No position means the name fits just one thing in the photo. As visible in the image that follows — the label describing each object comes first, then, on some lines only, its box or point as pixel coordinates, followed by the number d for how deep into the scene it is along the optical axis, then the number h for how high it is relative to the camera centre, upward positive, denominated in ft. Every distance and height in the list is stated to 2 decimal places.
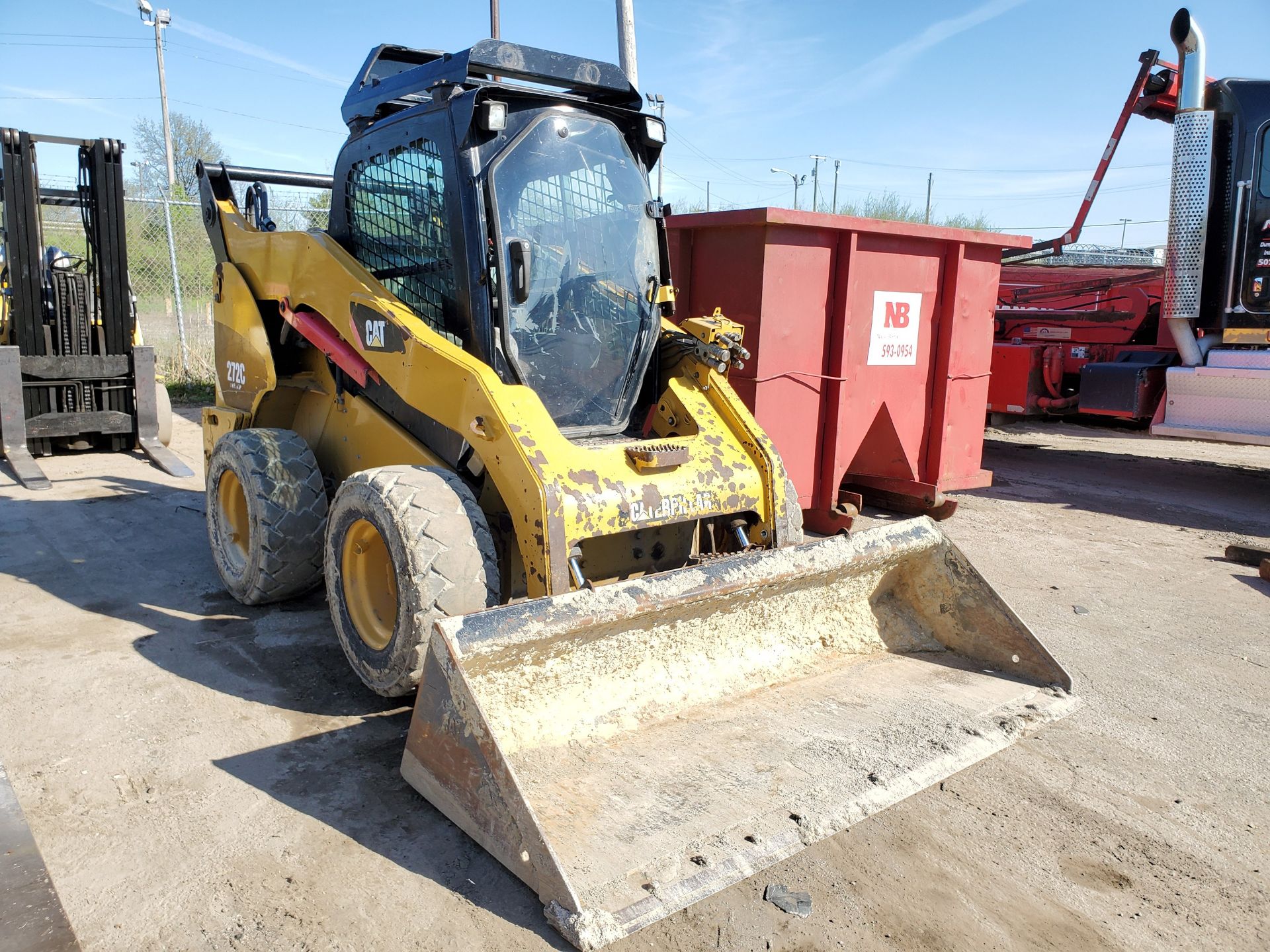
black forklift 26.35 -0.55
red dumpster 19.39 -0.15
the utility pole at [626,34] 35.91 +11.18
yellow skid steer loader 9.28 -2.89
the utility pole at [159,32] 96.02 +32.20
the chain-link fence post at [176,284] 38.27 +1.31
